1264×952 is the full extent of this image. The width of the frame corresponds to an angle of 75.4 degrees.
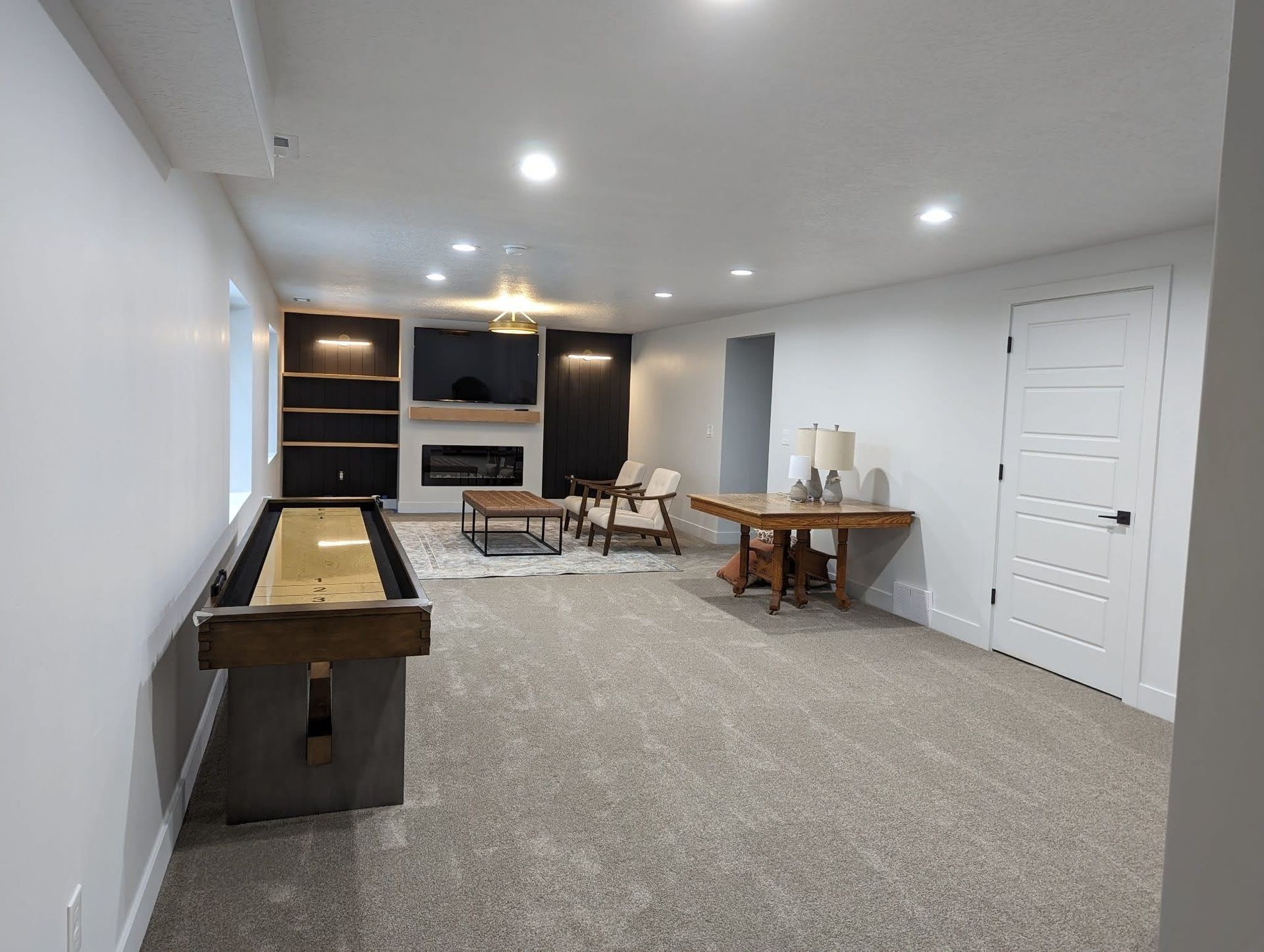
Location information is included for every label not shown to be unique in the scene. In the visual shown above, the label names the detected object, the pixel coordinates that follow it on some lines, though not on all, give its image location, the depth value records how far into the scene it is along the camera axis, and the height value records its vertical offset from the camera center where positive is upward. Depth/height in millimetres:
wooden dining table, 5512 -585
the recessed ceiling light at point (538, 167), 3168 +1012
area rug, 6770 -1231
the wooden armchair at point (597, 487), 8523 -671
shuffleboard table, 2393 -926
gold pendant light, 7500 +884
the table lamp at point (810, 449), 6082 -117
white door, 4254 -200
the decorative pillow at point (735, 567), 6371 -1115
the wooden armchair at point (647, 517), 7758 -891
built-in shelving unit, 9523 +69
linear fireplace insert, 10055 -598
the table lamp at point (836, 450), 5809 -106
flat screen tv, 9828 +633
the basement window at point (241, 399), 4965 +48
